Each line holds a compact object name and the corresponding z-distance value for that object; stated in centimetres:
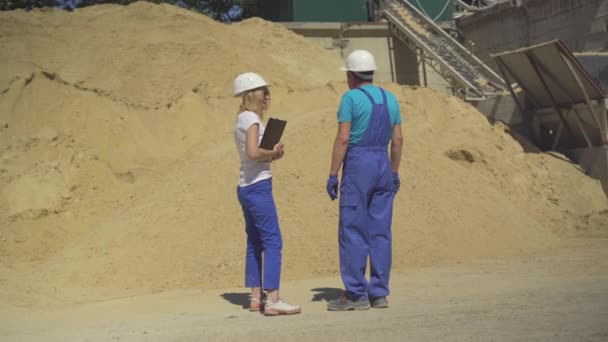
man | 671
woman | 660
